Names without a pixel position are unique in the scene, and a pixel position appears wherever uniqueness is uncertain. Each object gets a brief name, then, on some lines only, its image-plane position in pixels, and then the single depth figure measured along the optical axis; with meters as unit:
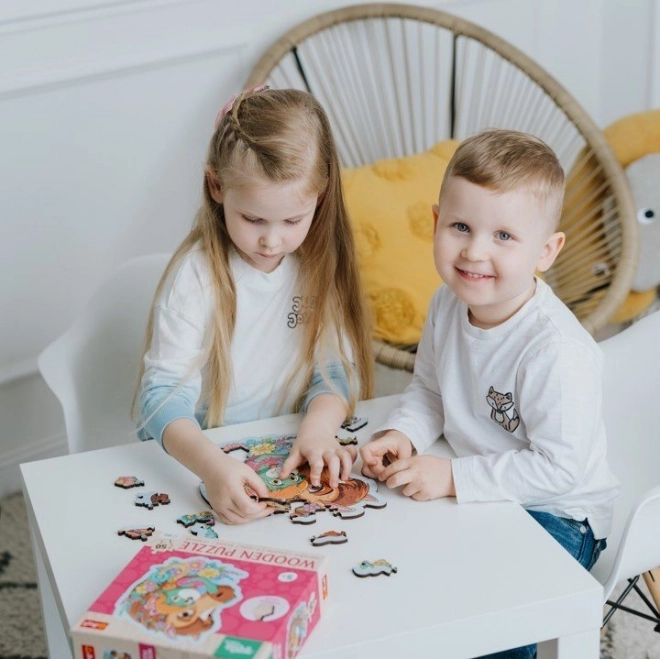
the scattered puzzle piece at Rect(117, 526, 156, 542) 1.25
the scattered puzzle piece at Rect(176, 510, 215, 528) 1.27
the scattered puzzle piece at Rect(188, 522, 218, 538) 1.24
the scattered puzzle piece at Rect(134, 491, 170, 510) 1.32
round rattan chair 2.50
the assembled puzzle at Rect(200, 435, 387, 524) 1.28
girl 1.46
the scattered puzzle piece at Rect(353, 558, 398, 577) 1.15
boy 1.28
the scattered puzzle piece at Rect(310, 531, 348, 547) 1.21
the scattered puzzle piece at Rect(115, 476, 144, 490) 1.37
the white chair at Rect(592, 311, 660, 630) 1.58
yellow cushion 2.30
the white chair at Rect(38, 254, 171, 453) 1.79
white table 1.08
